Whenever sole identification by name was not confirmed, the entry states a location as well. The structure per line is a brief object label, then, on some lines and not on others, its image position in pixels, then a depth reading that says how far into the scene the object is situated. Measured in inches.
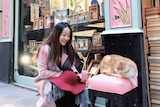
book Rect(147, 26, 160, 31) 100.2
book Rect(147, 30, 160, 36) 100.0
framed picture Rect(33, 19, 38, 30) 186.2
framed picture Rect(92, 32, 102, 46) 131.9
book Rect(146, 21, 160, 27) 100.1
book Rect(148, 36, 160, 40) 99.9
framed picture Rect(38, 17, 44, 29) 179.2
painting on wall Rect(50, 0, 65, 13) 167.9
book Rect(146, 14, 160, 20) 100.3
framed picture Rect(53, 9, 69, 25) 158.5
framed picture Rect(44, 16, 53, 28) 168.7
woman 75.9
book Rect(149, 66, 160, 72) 99.7
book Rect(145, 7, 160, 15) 100.3
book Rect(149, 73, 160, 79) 99.2
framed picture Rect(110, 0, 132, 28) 102.9
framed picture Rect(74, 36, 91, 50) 140.7
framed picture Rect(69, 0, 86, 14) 150.7
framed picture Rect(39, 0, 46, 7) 184.8
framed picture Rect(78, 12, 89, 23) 143.7
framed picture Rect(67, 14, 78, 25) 150.5
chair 82.6
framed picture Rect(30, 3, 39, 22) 189.5
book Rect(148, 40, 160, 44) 100.2
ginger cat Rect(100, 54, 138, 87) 84.8
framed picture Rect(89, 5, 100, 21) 135.8
